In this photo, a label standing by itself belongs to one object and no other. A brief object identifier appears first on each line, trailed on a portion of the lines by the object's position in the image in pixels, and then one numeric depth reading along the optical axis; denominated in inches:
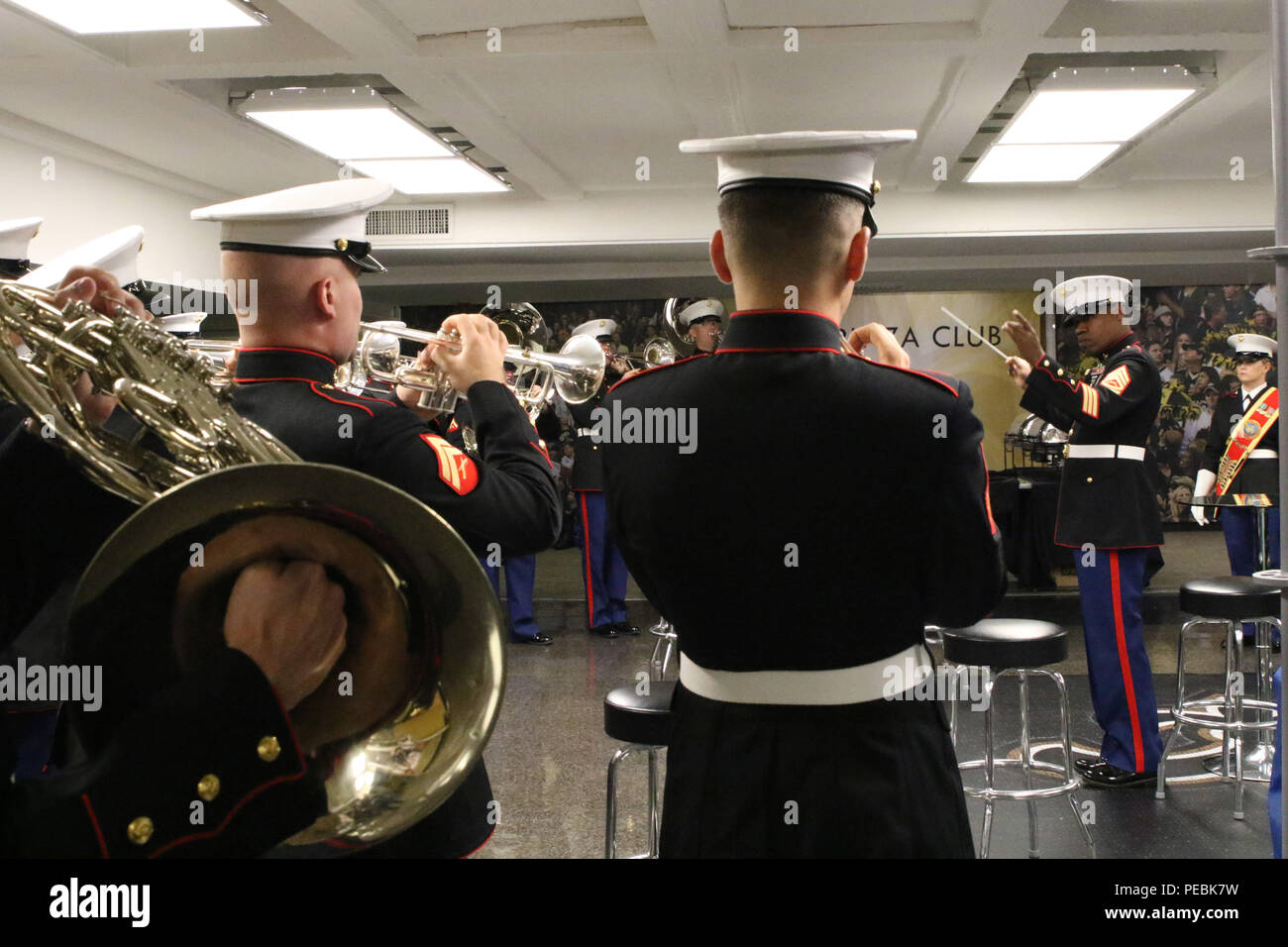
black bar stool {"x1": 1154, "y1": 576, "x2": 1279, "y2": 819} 145.6
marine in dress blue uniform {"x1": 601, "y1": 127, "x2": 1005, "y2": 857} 51.3
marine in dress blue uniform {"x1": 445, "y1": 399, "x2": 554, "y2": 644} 254.0
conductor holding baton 148.2
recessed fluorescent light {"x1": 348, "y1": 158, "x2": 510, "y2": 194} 279.7
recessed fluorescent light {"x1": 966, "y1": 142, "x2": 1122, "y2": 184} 272.1
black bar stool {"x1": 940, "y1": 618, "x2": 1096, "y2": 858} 119.3
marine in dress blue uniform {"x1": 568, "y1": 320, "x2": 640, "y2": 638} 264.7
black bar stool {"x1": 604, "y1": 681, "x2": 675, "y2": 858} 93.8
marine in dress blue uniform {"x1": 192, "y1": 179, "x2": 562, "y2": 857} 60.0
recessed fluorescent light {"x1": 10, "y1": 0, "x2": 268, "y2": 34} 170.6
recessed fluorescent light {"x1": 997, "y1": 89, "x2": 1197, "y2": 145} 221.5
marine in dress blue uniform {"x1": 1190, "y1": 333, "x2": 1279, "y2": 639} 212.2
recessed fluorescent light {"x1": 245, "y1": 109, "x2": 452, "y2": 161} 229.3
